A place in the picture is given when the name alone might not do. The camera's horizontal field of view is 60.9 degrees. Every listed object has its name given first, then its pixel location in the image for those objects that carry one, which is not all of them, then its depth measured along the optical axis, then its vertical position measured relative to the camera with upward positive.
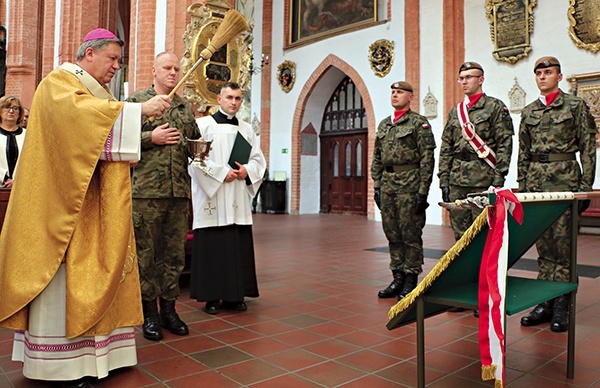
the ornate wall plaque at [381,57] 13.38 +3.93
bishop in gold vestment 2.28 -0.14
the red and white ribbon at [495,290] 1.98 -0.33
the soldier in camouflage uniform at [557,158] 3.50 +0.33
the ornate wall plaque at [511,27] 10.79 +3.84
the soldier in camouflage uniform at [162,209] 3.10 -0.04
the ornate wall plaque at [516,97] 10.77 +2.29
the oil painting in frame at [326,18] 14.11 +5.45
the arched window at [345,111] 15.55 +2.92
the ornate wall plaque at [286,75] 16.00 +4.09
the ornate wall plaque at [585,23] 9.91 +3.58
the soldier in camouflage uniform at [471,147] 3.77 +0.45
